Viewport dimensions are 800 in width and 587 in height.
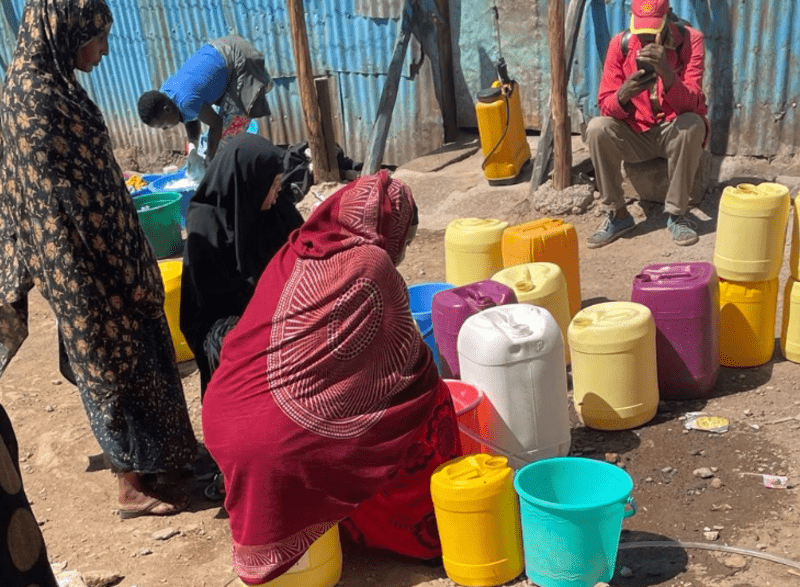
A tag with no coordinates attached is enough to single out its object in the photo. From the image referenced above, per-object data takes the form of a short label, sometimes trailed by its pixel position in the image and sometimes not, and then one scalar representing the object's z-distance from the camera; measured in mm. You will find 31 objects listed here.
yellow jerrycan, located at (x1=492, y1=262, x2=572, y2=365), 4332
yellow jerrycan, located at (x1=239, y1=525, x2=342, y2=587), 3316
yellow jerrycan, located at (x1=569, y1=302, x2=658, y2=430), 3936
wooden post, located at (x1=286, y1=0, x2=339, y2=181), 7723
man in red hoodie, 5875
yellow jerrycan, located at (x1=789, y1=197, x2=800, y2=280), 4195
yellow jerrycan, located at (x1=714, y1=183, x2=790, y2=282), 4219
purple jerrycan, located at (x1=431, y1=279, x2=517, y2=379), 4117
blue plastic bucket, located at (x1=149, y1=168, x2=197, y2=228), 7934
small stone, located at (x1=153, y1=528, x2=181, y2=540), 3885
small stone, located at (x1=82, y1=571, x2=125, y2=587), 3592
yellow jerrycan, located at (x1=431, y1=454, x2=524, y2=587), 3080
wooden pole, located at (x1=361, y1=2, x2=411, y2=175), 8047
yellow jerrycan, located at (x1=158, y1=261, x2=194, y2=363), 5367
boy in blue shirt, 7535
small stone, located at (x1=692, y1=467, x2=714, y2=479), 3750
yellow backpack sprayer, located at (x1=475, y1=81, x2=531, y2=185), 7125
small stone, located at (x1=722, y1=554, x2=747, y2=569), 3207
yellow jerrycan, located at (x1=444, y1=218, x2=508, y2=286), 4965
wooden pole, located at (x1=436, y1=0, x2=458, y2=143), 7832
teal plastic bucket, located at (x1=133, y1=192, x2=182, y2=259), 7363
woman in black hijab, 3877
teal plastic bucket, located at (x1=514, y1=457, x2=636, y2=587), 2971
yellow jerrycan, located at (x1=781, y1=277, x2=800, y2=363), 4312
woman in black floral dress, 3502
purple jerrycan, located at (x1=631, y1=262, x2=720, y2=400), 4113
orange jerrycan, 4797
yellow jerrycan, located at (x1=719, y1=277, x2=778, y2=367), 4379
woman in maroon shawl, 3211
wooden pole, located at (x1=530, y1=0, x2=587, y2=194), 6688
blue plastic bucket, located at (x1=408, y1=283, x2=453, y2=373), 4766
